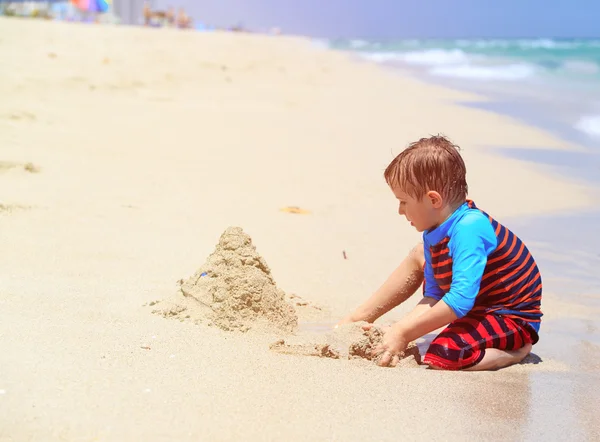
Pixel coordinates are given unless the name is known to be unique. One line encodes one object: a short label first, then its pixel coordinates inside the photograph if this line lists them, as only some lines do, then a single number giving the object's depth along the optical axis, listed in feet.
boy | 7.41
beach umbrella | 107.55
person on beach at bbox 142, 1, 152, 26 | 110.83
